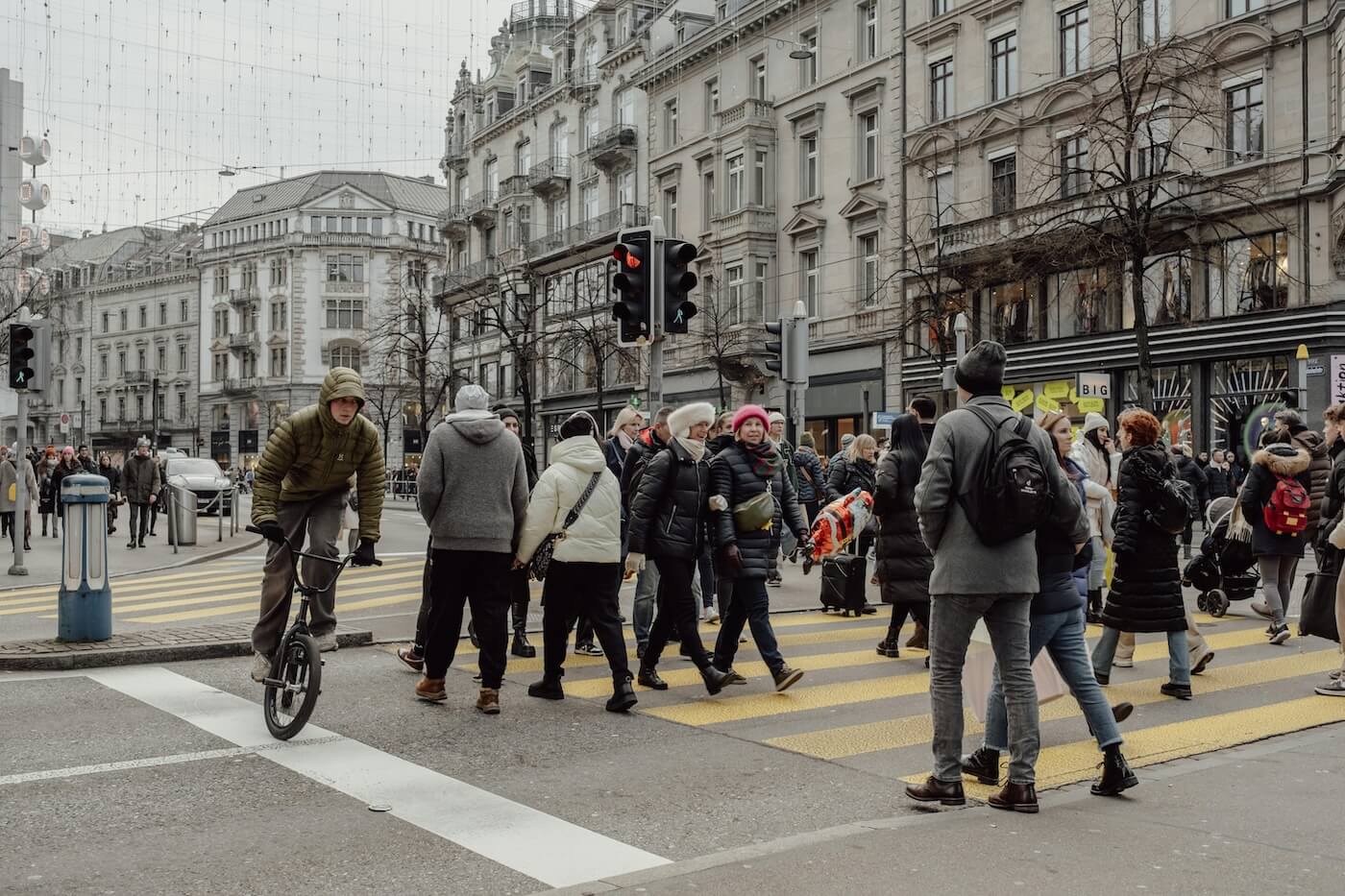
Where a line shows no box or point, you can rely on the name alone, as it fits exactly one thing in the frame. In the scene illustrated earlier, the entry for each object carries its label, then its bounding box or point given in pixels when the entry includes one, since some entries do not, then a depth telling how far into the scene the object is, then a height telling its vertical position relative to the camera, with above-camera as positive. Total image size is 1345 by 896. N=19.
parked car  33.25 -0.37
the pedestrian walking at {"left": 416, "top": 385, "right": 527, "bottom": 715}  8.01 -0.40
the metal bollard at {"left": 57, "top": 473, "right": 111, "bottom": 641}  9.65 -0.74
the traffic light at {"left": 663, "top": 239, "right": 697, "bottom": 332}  13.10 +1.70
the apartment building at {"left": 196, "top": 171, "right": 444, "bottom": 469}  92.56 +12.30
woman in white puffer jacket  8.21 -0.54
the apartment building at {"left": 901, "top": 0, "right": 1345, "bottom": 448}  26.58 +5.64
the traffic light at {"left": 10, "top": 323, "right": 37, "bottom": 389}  17.20 +1.38
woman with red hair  8.62 -0.58
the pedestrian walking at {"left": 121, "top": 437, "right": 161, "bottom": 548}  23.36 -0.39
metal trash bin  23.14 -0.87
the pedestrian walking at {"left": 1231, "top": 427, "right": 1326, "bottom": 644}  11.25 -0.46
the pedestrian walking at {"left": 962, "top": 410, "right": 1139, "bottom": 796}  6.07 -0.90
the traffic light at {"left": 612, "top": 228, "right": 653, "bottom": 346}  12.95 +1.70
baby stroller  12.40 -1.04
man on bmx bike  7.64 -0.13
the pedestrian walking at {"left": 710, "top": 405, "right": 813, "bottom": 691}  8.66 -0.44
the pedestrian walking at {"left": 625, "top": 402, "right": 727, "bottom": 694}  8.69 -0.33
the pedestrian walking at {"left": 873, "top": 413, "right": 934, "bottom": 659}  9.80 -0.54
